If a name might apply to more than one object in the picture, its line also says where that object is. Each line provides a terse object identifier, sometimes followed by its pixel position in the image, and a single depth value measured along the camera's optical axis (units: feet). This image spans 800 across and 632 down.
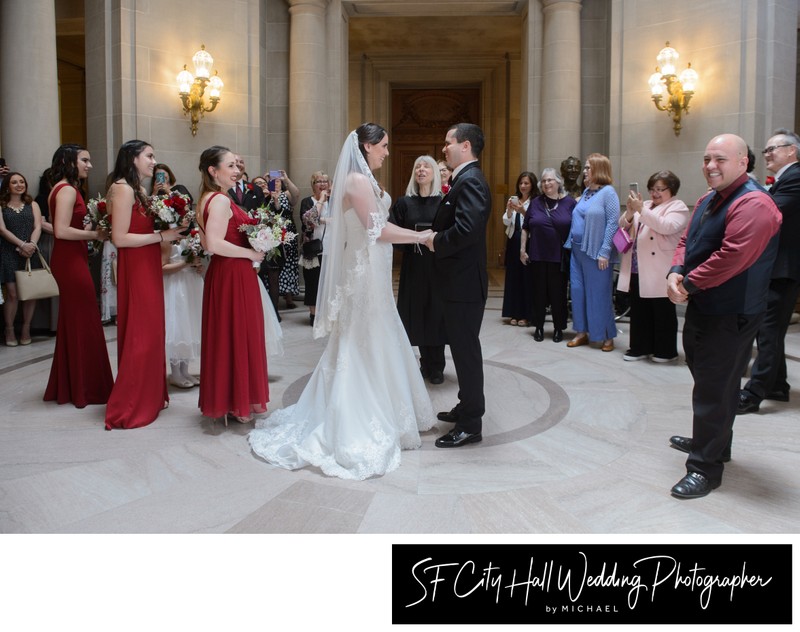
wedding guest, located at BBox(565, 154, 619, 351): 22.12
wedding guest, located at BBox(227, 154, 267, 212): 26.50
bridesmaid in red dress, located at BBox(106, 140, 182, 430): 14.89
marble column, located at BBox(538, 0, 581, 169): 32.12
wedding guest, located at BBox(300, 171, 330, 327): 27.25
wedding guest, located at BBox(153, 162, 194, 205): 24.58
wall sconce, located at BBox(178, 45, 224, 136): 28.71
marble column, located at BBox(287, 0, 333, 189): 32.91
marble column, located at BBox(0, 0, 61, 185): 24.90
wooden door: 51.85
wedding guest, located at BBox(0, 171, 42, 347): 23.13
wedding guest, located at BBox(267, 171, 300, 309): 28.36
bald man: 10.84
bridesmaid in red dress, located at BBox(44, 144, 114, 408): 16.42
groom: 12.84
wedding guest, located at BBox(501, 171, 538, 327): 26.58
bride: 12.87
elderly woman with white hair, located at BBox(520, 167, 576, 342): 24.44
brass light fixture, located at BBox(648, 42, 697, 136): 28.35
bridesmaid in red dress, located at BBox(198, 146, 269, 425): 14.42
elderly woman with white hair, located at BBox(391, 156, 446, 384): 18.53
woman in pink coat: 19.95
